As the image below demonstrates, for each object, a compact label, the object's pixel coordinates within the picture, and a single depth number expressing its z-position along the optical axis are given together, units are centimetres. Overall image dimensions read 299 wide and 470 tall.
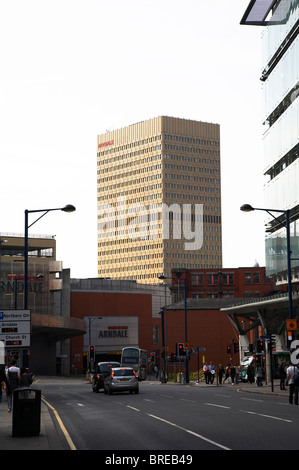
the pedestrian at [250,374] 6002
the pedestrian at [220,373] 5899
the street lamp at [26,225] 3240
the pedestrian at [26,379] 2965
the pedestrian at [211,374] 5903
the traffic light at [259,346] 5165
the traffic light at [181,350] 6322
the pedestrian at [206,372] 5925
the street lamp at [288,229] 3660
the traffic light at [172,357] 6650
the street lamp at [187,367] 6384
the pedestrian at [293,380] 2841
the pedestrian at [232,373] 5720
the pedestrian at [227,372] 6191
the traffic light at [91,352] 7775
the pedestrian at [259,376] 5225
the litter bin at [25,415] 1791
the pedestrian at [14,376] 2784
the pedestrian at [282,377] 4352
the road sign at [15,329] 2622
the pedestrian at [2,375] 2431
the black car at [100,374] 4597
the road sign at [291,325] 3891
